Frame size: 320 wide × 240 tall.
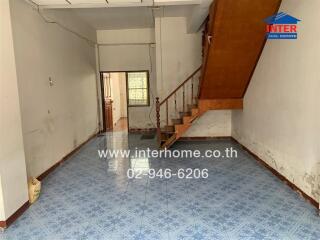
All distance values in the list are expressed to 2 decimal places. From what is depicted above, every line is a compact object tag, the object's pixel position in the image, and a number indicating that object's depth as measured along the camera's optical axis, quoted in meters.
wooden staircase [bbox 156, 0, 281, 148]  3.67
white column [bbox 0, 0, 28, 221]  2.79
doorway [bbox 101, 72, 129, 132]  8.72
